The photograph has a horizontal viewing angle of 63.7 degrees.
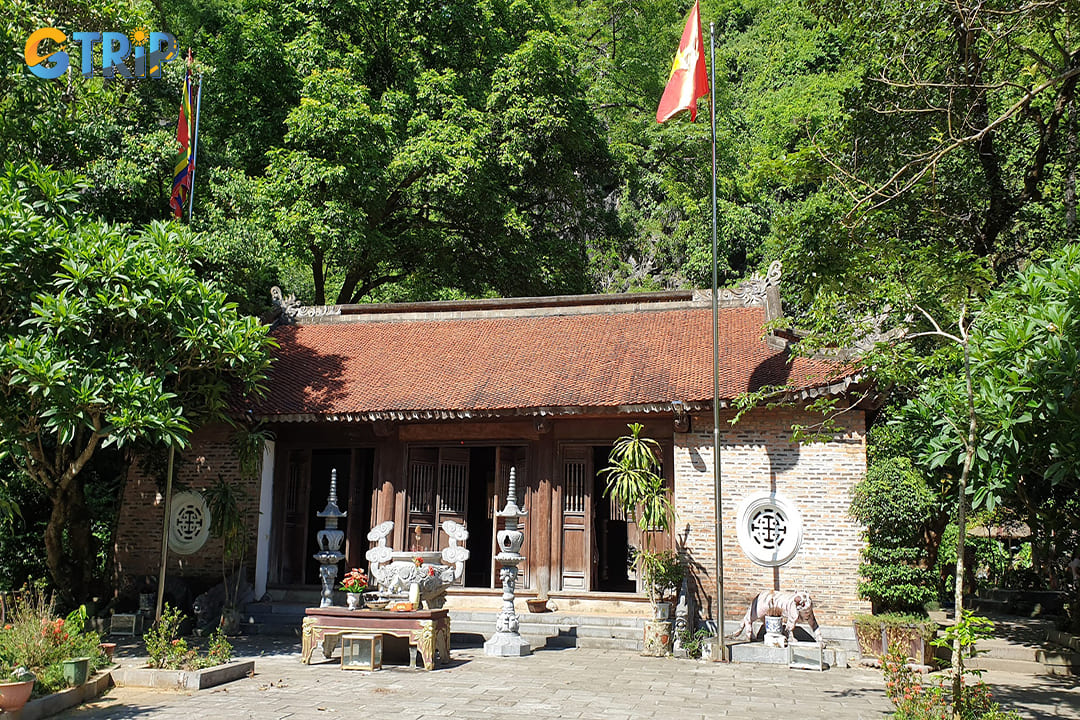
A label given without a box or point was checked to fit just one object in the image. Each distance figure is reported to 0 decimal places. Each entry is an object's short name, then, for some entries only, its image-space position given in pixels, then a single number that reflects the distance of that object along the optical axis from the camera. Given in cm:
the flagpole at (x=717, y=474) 995
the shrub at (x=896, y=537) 1020
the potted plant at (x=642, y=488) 1088
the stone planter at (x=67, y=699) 678
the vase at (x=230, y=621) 1152
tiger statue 1009
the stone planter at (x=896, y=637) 957
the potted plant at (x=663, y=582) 1045
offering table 916
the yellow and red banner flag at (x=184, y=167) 1182
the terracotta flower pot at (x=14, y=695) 641
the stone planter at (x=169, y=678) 796
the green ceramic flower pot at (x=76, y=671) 734
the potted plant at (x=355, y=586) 968
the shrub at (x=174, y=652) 829
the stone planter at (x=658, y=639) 1027
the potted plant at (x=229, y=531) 1166
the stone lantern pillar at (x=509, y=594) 1015
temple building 1108
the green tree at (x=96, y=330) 845
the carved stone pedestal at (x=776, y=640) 998
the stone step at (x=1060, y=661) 1016
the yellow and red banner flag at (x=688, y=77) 1091
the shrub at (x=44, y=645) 708
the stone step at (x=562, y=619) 1123
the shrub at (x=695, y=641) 1018
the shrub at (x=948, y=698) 573
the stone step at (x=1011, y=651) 1059
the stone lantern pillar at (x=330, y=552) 1070
